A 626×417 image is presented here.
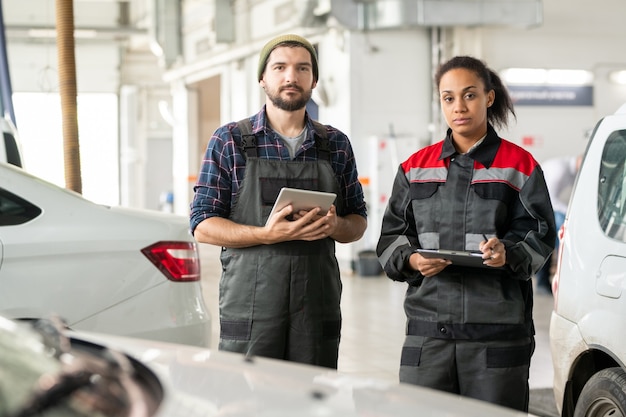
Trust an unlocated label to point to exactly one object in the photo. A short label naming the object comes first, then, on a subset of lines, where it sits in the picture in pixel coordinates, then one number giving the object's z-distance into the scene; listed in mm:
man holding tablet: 3219
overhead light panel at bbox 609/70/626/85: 14297
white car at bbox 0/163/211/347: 4074
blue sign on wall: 13805
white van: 3234
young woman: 2988
